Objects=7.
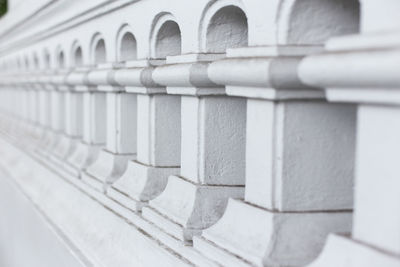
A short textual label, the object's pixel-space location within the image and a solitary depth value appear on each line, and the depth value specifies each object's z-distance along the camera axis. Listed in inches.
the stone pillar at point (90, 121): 127.7
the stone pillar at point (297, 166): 57.7
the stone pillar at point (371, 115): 43.8
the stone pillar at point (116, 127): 109.7
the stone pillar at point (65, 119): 145.7
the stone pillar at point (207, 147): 74.4
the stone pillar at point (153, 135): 92.2
